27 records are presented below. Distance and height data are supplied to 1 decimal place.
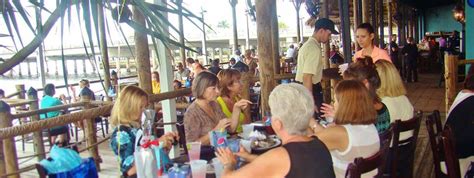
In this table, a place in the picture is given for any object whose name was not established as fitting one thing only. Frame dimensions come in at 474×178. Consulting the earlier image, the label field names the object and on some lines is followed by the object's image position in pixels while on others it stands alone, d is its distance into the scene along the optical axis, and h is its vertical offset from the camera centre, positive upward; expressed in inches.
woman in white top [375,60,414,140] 114.2 -11.4
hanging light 388.5 +30.8
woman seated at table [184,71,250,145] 114.0 -13.5
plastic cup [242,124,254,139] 104.7 -17.0
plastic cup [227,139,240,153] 85.2 -16.6
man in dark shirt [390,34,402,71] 442.3 -1.5
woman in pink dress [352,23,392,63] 169.6 +4.6
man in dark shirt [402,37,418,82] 429.7 -8.9
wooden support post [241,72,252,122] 187.3 -11.7
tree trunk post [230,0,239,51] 575.0 +45.2
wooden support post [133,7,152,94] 148.6 +1.0
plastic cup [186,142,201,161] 81.4 -16.4
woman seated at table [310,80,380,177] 81.7 -14.1
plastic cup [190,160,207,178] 70.7 -17.2
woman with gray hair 61.1 -12.9
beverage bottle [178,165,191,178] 70.7 -17.7
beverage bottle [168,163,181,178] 70.9 -17.7
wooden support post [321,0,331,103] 337.0 +6.2
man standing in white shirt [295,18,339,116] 156.5 -0.2
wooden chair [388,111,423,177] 88.4 -19.8
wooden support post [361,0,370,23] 338.0 +30.6
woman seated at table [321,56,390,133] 101.3 -7.7
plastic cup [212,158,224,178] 73.3 -17.9
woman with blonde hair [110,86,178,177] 88.2 -13.0
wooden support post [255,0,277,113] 185.6 +2.7
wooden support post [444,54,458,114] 187.0 -11.9
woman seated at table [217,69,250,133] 138.8 -8.8
